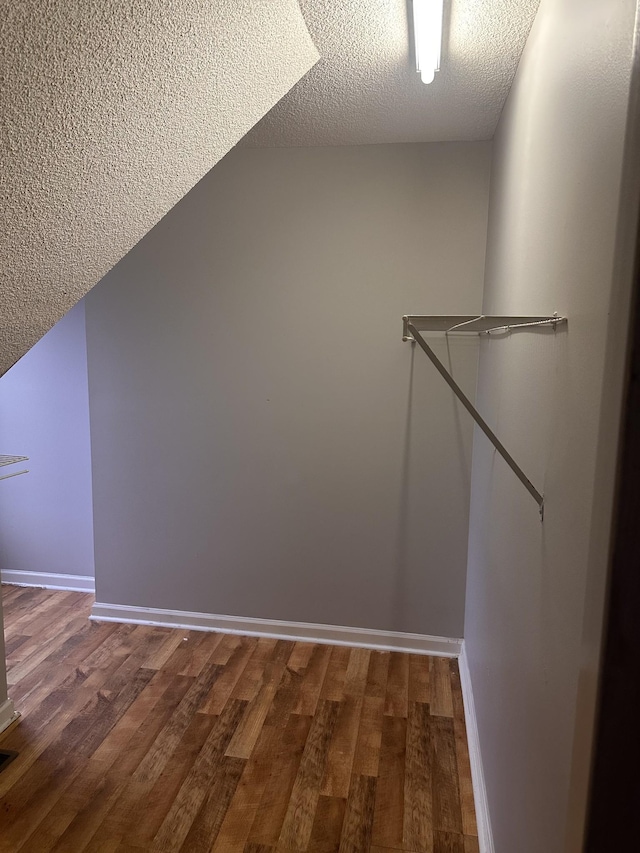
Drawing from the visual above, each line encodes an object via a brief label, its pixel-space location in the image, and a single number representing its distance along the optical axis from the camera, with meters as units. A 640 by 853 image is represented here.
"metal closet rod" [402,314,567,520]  1.20
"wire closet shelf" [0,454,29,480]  1.67
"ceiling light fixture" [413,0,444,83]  1.51
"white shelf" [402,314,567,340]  1.20
